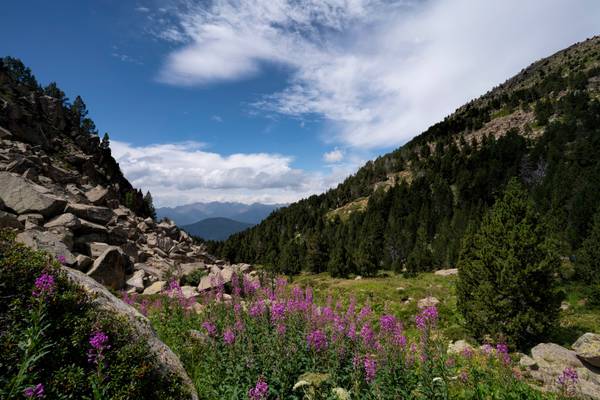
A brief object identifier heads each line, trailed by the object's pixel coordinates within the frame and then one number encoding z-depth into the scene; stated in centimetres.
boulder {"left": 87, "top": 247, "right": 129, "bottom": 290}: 1559
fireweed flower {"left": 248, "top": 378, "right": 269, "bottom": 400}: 446
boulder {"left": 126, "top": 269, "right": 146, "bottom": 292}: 1781
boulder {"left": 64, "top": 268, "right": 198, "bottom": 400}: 621
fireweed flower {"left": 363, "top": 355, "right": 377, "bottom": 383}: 584
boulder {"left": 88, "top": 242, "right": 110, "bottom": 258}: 1852
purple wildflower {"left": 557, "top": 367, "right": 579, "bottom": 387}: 622
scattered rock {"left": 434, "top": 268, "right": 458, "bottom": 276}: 4506
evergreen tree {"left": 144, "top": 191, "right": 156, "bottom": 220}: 7805
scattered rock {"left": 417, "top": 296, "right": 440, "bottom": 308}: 2321
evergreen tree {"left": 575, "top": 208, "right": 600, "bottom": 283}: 2900
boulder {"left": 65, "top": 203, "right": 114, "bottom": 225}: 2086
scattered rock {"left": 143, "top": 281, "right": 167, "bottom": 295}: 1712
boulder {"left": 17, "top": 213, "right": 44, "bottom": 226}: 1680
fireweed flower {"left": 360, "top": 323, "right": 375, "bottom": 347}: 686
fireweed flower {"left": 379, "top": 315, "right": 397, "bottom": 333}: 702
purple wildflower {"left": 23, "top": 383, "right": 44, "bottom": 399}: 298
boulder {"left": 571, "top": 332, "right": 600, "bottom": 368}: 1381
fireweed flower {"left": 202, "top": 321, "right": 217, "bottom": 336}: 772
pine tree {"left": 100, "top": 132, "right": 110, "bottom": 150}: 8881
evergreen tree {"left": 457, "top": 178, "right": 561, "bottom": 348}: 1551
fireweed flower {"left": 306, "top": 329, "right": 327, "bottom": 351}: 658
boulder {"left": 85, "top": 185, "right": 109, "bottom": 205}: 2869
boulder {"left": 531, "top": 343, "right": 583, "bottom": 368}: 1343
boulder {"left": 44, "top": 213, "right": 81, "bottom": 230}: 1774
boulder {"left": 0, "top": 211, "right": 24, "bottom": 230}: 1431
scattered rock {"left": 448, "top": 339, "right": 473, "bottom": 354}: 1437
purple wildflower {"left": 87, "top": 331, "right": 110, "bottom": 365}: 378
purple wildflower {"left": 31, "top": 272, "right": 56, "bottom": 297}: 409
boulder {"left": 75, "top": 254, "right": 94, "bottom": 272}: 1544
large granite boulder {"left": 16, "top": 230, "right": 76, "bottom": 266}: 1354
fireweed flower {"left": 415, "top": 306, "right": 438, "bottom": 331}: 668
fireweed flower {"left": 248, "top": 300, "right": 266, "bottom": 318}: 860
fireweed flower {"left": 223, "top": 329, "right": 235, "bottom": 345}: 684
